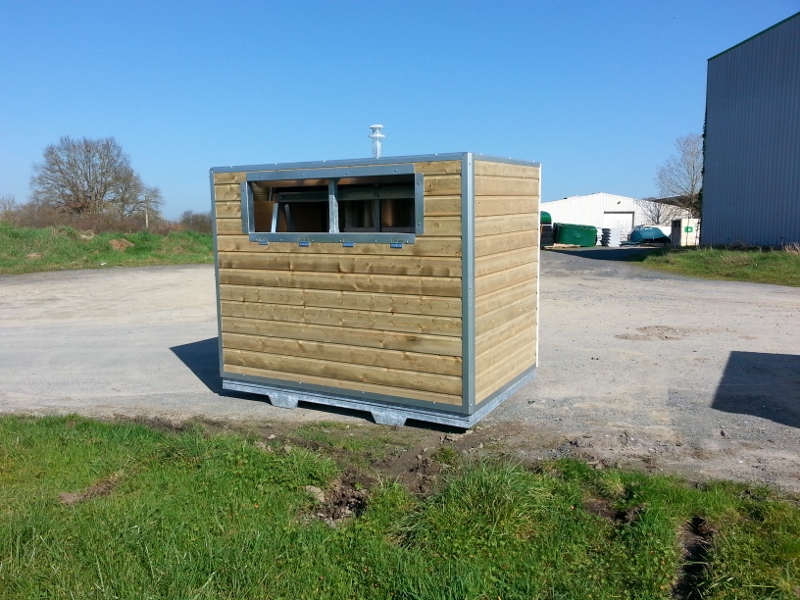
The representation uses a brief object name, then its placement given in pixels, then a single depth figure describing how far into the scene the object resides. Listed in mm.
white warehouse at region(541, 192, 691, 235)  61406
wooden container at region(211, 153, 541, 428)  6121
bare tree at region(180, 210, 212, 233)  41688
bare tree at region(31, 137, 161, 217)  42562
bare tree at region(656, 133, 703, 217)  52438
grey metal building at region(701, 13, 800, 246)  22844
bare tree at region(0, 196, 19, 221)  33350
